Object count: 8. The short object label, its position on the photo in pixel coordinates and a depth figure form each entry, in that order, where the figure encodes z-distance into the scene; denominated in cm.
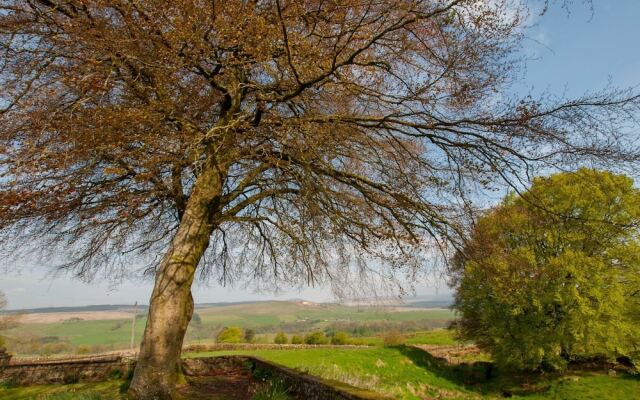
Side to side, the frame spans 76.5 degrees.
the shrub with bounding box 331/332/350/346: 3944
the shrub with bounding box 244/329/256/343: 4375
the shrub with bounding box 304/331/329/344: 4003
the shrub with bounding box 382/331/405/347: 3829
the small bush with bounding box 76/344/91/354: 3584
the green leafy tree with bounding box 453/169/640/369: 1973
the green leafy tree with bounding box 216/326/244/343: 3758
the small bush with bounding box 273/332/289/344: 4019
